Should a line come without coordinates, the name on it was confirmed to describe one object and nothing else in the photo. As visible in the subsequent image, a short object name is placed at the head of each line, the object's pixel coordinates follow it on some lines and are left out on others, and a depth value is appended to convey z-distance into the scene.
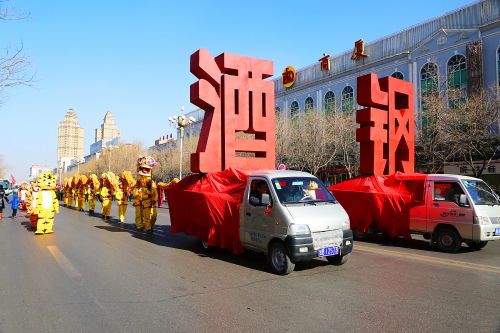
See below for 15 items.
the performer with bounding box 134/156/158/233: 12.32
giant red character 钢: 13.17
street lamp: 31.52
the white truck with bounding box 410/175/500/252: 8.36
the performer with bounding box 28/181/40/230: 12.22
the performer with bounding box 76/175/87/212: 23.81
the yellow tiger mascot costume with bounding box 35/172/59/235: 11.75
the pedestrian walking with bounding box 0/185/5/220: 17.75
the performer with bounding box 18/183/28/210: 22.27
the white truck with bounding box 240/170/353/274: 6.23
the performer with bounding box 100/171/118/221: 17.23
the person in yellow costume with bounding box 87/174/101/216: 20.09
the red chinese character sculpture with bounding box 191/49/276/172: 10.65
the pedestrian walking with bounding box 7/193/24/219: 19.45
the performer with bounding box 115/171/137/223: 14.86
